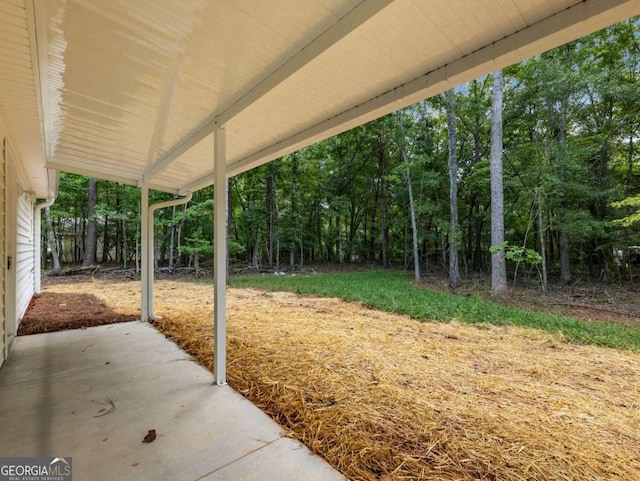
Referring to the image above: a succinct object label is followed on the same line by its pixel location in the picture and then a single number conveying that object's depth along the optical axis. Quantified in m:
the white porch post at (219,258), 2.44
